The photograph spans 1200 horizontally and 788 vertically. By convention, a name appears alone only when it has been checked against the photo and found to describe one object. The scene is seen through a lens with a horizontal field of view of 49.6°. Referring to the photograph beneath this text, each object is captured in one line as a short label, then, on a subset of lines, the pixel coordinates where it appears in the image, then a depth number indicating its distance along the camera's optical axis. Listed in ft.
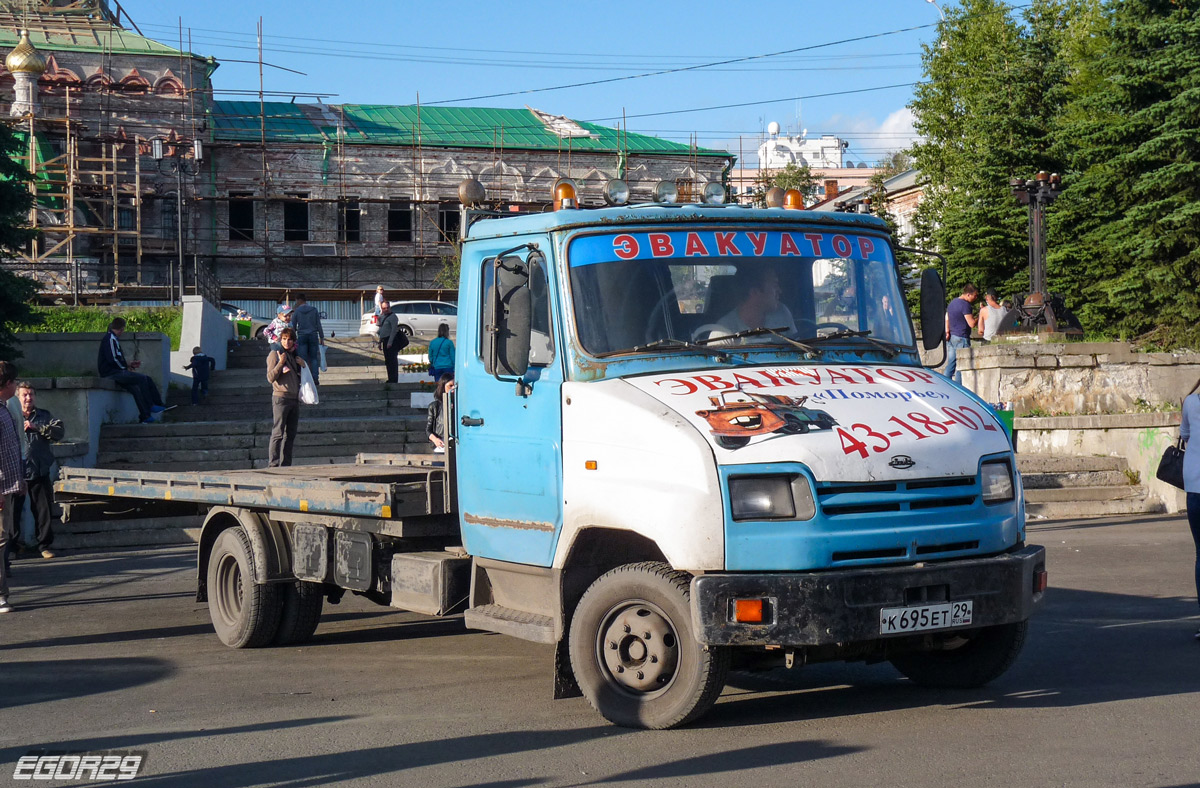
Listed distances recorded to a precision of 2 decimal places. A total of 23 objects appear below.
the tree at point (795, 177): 182.50
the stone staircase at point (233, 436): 49.29
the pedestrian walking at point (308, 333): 75.15
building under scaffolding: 148.56
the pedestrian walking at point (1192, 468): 27.48
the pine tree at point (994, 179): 100.78
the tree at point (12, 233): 61.16
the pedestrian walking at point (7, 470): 33.37
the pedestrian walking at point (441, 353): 69.41
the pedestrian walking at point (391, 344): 81.35
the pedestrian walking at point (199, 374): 75.10
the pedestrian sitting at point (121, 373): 64.28
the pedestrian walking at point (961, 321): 66.39
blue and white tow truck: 18.74
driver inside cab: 21.72
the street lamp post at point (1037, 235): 72.18
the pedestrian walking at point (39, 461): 43.73
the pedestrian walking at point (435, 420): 37.45
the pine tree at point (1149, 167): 65.21
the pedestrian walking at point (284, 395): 50.52
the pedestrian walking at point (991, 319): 74.13
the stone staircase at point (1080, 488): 54.54
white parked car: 132.26
